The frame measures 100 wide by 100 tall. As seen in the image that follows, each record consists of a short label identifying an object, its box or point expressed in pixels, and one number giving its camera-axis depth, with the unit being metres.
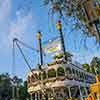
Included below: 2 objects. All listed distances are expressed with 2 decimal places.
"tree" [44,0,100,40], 3.05
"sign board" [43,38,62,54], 41.81
